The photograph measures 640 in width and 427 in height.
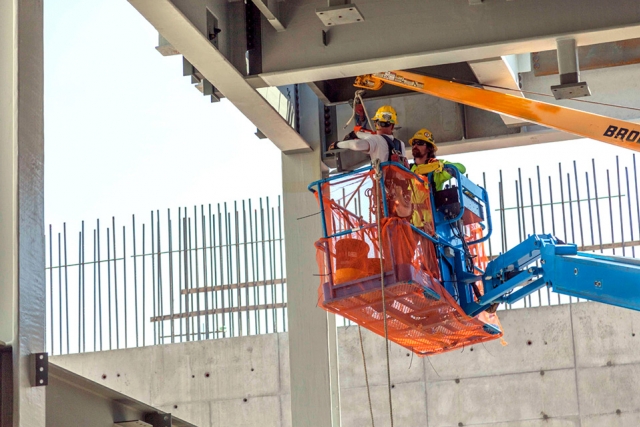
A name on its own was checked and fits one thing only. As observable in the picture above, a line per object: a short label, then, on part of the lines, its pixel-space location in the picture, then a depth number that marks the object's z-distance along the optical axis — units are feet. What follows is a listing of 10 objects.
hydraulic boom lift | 57.36
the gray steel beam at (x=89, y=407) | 42.99
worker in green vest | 71.51
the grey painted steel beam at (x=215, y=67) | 54.58
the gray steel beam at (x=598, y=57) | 73.97
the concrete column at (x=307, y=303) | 73.10
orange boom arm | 65.69
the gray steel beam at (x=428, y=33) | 57.49
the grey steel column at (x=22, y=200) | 36.37
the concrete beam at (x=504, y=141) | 76.16
